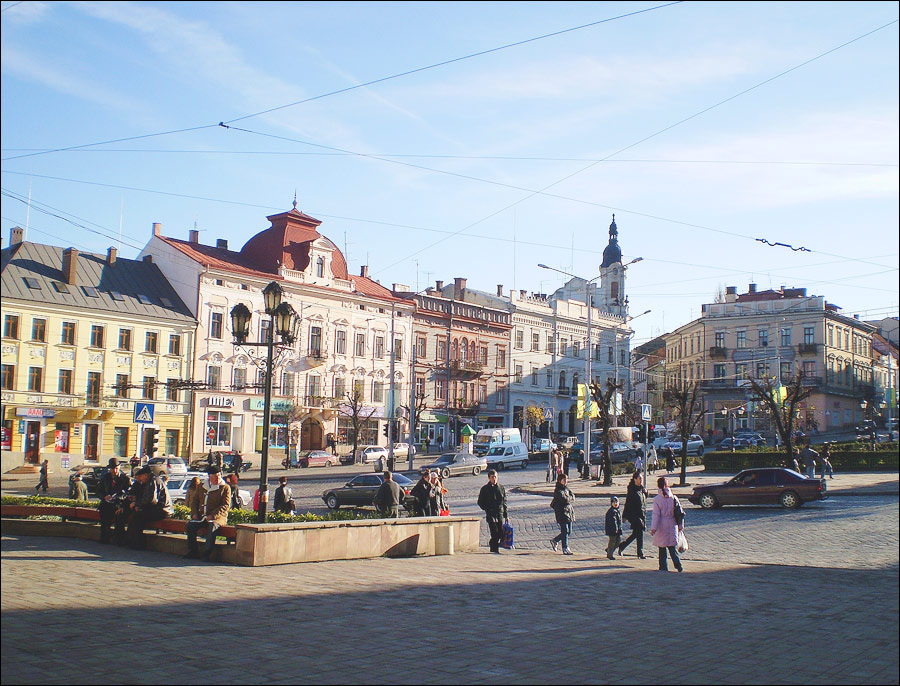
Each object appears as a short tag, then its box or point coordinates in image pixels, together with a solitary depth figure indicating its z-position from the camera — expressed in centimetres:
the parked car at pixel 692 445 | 5678
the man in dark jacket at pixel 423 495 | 1850
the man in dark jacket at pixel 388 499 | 1705
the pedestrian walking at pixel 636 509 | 1620
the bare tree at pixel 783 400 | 3397
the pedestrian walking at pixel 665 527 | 1455
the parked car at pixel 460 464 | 4516
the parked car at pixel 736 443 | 5750
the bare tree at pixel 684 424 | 3747
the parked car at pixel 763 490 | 2631
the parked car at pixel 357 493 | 3153
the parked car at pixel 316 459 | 5025
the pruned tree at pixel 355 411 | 5353
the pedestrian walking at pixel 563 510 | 1745
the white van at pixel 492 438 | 5332
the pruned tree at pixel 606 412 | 3775
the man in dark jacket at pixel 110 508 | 1413
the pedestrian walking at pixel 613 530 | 1666
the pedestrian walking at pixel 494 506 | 1788
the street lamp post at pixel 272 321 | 1470
